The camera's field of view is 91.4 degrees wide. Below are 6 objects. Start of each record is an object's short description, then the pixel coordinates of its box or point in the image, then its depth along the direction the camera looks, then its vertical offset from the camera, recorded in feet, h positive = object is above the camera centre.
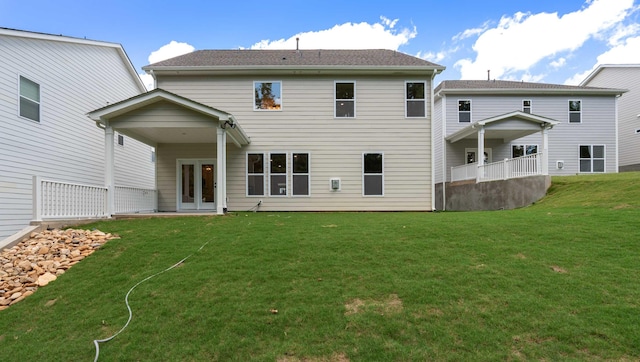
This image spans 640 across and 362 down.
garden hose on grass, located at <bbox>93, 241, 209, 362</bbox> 9.81 -4.72
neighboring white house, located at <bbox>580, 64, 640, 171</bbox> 57.72 +13.67
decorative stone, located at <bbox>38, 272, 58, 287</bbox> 14.87 -4.44
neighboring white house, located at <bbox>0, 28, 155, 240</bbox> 26.23 +7.13
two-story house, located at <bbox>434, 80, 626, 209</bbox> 50.90 +9.65
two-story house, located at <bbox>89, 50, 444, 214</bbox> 37.60 +5.43
